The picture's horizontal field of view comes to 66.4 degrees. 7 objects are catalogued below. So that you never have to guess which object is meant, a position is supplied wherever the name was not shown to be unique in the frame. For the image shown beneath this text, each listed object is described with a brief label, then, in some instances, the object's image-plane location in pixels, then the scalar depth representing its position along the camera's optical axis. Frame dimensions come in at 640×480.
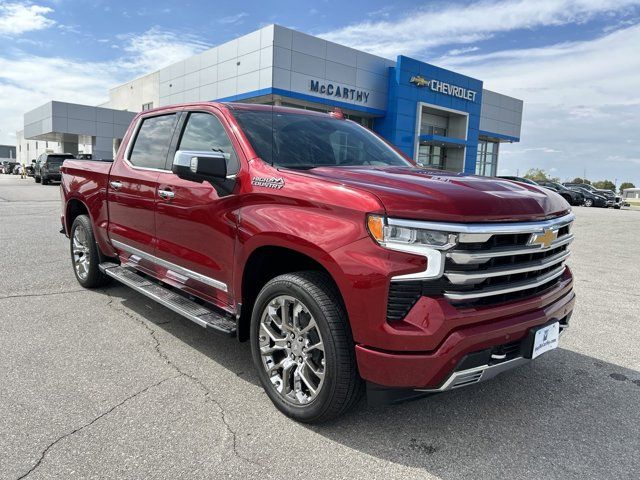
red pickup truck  2.41
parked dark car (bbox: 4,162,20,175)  61.54
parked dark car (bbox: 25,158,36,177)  39.62
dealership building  25.44
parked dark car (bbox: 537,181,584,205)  31.88
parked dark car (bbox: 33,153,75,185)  28.69
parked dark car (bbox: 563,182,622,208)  33.25
